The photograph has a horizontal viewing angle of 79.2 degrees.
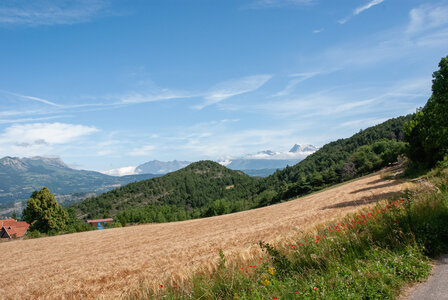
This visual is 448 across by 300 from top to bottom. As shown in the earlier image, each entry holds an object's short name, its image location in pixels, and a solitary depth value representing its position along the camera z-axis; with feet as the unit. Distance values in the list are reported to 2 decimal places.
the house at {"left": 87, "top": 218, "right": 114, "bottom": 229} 436.84
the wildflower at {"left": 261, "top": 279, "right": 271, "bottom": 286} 19.17
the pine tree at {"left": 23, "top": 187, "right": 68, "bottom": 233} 183.73
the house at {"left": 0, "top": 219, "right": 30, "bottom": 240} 289.12
